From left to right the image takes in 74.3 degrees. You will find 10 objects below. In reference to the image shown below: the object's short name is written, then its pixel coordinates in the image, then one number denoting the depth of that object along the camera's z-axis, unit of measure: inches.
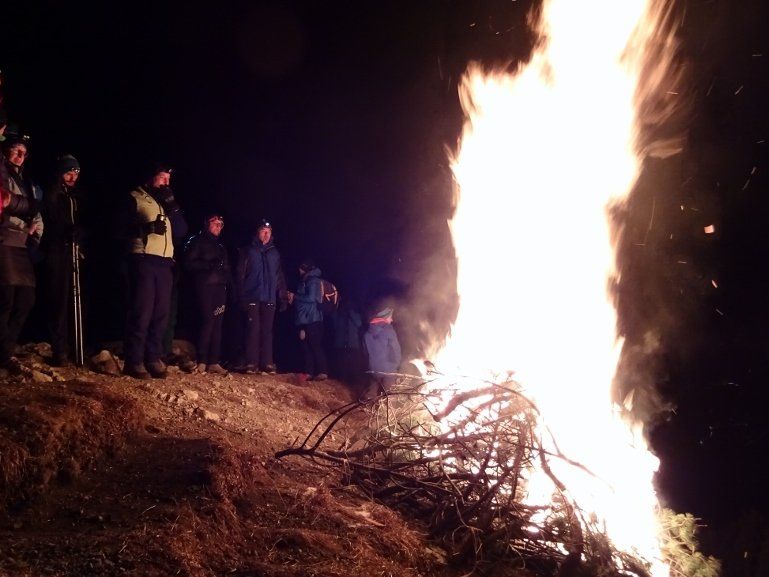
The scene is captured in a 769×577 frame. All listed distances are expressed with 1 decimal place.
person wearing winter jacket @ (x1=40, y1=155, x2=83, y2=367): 222.7
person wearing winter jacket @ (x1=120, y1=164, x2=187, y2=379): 232.1
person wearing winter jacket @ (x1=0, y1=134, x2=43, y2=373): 193.8
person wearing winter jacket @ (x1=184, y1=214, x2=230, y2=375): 280.5
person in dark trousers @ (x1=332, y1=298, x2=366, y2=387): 378.0
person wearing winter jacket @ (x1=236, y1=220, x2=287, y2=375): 307.7
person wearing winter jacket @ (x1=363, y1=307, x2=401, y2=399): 322.7
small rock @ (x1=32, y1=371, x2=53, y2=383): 191.3
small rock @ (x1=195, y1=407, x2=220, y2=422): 197.5
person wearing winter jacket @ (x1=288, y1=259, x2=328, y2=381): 340.5
